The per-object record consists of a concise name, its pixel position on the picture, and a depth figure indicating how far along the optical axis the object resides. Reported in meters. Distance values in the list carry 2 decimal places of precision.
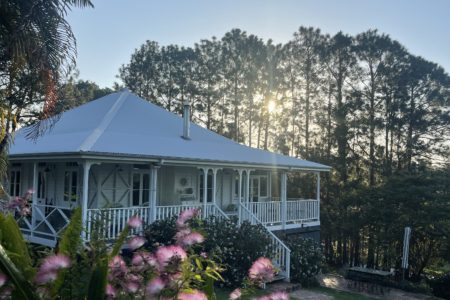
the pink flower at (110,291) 2.33
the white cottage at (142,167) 12.69
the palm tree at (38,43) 7.72
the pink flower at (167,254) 2.23
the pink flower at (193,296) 2.08
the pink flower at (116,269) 2.40
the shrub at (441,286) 15.18
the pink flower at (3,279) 2.10
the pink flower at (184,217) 2.80
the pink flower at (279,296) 2.12
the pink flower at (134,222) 2.67
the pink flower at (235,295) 2.40
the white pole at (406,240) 15.29
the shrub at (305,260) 13.76
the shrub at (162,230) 11.75
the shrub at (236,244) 11.77
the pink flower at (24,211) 3.95
